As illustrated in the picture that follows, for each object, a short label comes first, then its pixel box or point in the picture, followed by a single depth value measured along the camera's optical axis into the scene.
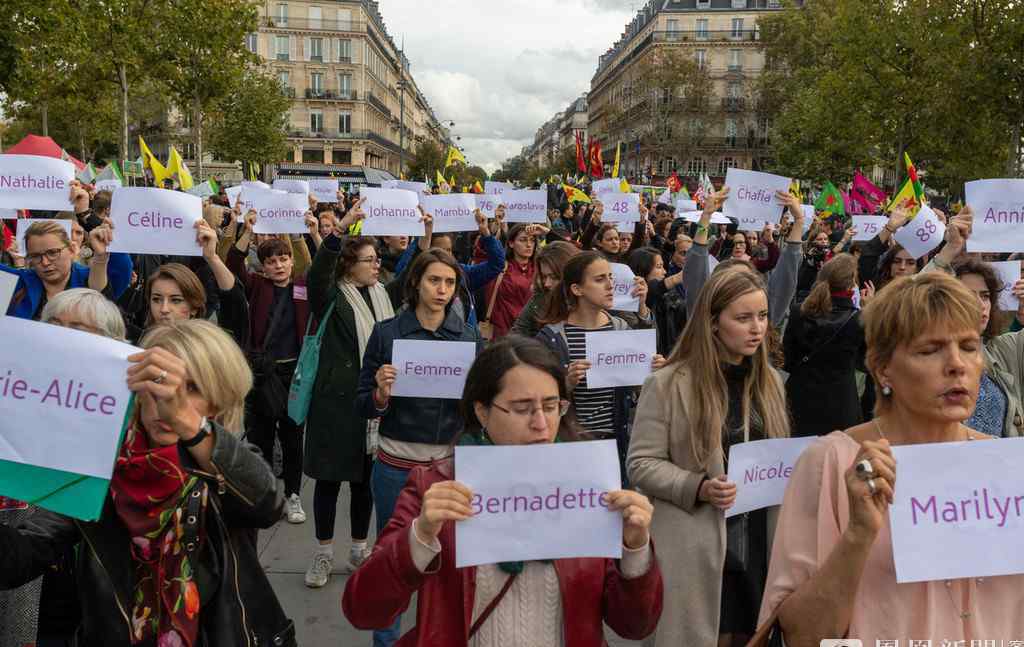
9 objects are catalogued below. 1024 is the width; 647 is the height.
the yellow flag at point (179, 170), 12.39
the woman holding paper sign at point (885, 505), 1.82
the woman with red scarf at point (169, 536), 2.08
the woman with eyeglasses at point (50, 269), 4.40
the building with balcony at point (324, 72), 76.31
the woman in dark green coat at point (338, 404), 4.64
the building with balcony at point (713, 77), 66.38
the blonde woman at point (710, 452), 2.93
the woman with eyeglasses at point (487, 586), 1.99
